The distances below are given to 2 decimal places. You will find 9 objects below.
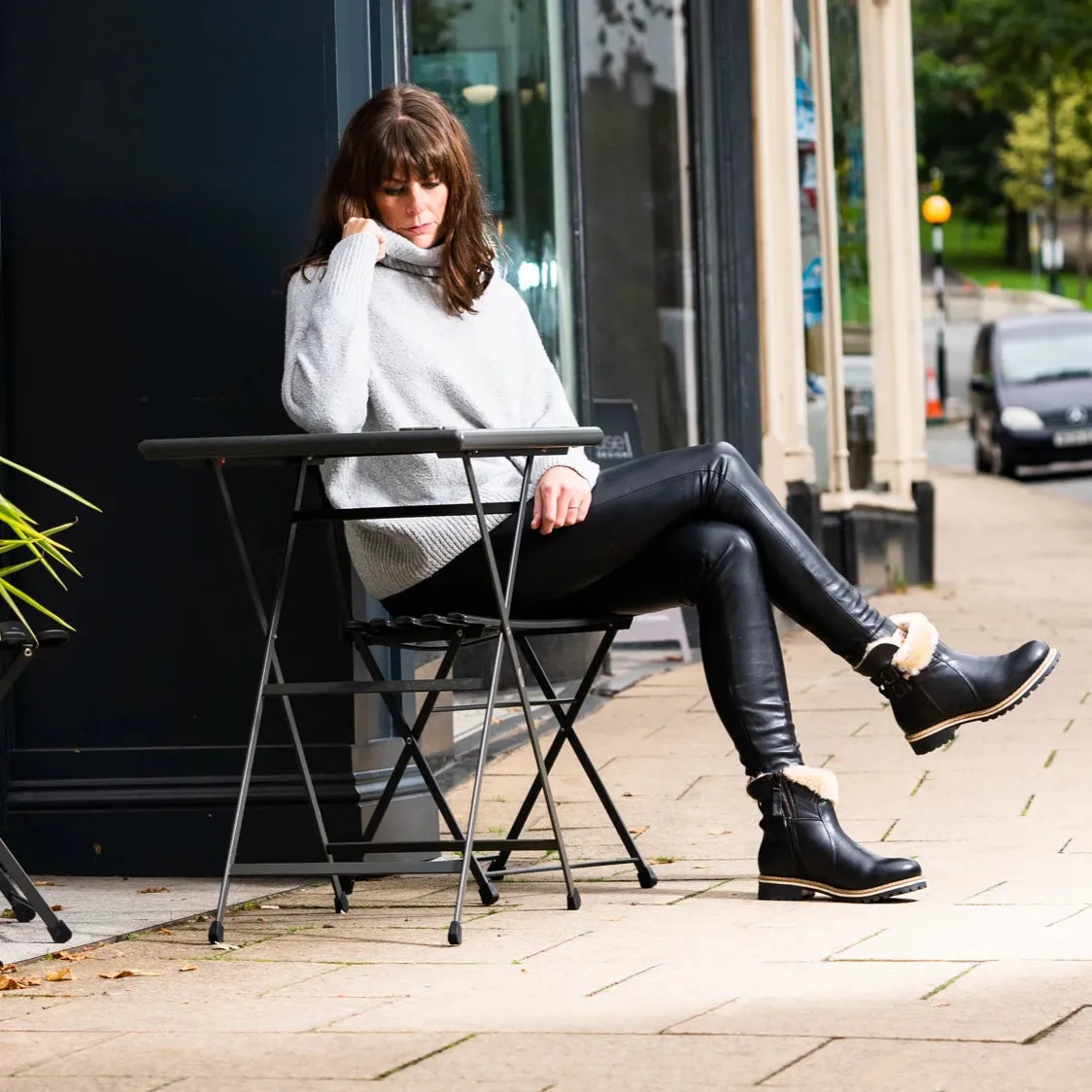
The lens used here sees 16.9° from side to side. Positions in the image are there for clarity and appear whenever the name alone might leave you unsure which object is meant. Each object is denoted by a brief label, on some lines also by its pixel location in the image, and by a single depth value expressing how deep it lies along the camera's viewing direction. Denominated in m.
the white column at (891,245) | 19.88
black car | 36.71
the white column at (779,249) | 16.03
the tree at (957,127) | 116.59
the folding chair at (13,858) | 6.45
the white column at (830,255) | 18.38
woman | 6.89
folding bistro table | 6.50
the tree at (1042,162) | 116.17
